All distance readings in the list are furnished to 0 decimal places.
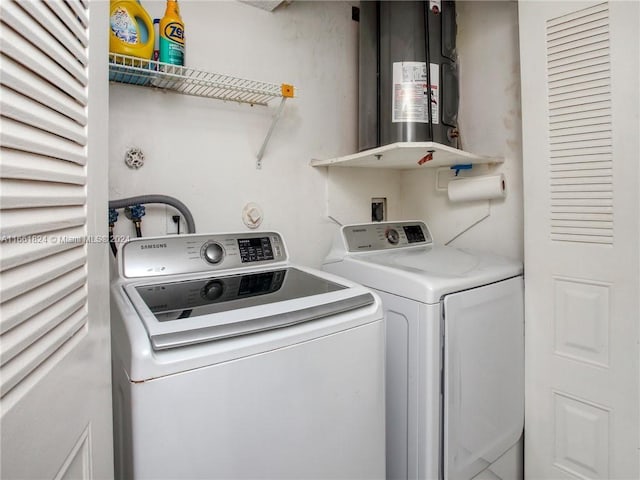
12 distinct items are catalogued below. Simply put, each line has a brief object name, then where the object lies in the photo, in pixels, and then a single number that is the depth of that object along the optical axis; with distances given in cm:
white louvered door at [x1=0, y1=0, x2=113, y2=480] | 42
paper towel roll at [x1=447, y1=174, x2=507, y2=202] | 180
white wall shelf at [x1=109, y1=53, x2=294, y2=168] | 133
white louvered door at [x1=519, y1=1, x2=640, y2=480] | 125
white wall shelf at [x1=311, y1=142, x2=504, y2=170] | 155
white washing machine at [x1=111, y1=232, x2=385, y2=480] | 79
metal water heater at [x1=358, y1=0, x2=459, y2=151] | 167
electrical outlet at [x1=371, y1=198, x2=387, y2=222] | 231
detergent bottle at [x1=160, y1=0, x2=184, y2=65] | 141
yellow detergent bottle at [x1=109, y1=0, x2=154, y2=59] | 128
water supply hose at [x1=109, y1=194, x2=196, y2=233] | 142
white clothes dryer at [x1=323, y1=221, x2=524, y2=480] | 126
